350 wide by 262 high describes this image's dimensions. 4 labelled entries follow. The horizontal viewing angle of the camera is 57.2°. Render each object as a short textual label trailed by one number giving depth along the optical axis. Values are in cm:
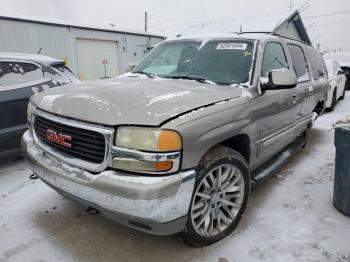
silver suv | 212
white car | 906
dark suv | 436
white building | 1327
